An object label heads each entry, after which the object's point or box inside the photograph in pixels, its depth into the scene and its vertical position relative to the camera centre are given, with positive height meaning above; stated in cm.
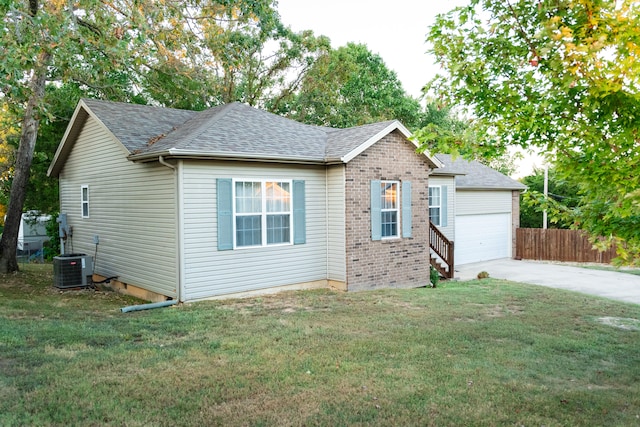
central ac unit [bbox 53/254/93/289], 1269 -172
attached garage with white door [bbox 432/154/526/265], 2016 -44
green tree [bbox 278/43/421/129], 2641 +641
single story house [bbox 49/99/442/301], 1049 +6
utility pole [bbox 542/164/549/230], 2362 -97
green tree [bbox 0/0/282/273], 1003 +401
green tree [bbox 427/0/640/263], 434 +111
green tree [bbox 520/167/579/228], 2512 +30
